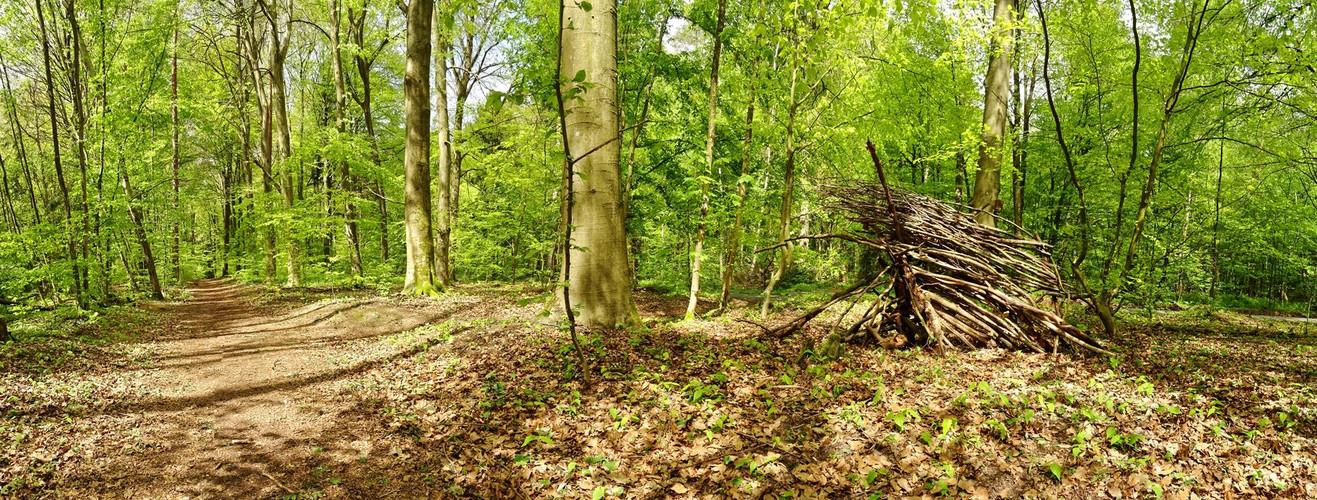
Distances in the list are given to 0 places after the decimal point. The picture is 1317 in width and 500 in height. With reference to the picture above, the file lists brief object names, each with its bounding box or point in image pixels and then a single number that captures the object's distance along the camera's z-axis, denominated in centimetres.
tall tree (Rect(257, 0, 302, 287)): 1564
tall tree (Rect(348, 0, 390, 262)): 1578
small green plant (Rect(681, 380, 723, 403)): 444
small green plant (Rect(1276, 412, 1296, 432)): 336
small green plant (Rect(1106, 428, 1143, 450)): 325
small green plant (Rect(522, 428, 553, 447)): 399
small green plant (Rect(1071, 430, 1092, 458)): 319
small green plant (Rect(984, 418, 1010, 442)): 338
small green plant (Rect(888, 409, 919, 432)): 359
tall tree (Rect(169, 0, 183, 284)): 1802
